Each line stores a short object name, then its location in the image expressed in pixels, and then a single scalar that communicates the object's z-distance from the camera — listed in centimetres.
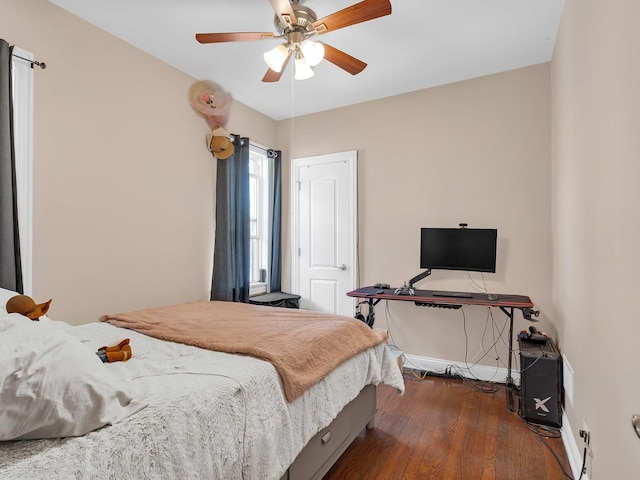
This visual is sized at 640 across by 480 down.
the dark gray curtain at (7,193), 194
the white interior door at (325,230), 394
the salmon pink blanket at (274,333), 154
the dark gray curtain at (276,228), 427
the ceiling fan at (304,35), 190
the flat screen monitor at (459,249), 311
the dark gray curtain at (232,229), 342
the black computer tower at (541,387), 237
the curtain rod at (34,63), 211
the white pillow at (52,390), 79
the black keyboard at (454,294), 299
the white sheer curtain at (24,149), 211
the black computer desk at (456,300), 272
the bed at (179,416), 85
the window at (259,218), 416
